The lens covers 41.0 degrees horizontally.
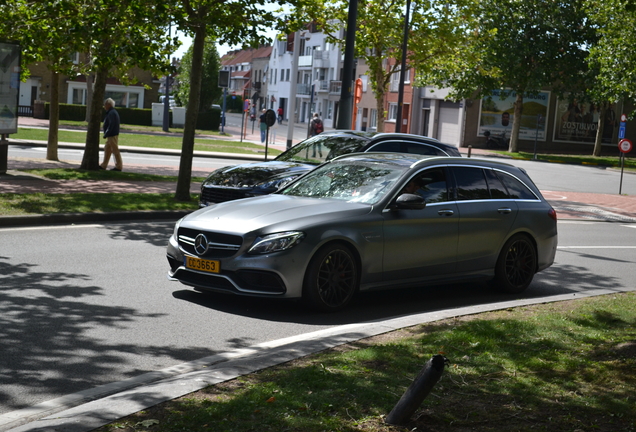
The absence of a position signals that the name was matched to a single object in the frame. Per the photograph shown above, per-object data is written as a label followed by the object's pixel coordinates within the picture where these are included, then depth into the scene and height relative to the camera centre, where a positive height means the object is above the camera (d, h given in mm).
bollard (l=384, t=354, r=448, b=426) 4250 -1270
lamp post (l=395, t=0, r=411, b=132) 26734 +2956
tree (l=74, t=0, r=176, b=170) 15547 +1712
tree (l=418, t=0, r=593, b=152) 50969 +6267
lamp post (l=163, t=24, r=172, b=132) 50403 +205
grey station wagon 7965 -974
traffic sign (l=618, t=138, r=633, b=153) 28047 +387
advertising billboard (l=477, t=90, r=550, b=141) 61094 +2331
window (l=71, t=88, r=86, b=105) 66375 +1305
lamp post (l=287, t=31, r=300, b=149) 36531 +1865
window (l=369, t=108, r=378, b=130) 78312 +1715
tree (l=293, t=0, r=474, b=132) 28359 +3710
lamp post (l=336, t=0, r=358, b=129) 17359 +1237
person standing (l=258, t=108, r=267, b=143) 39881 -120
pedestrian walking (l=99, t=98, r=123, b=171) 21375 -468
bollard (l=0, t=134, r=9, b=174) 17938 -1004
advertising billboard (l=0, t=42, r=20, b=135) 17703 +464
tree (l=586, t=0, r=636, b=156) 41675 +5399
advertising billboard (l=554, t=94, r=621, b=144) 62938 +2365
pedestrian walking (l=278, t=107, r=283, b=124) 86131 +1320
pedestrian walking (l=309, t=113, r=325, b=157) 35562 +266
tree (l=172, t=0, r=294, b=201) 16031 +1870
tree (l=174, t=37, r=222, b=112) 64938 +2989
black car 13096 -475
